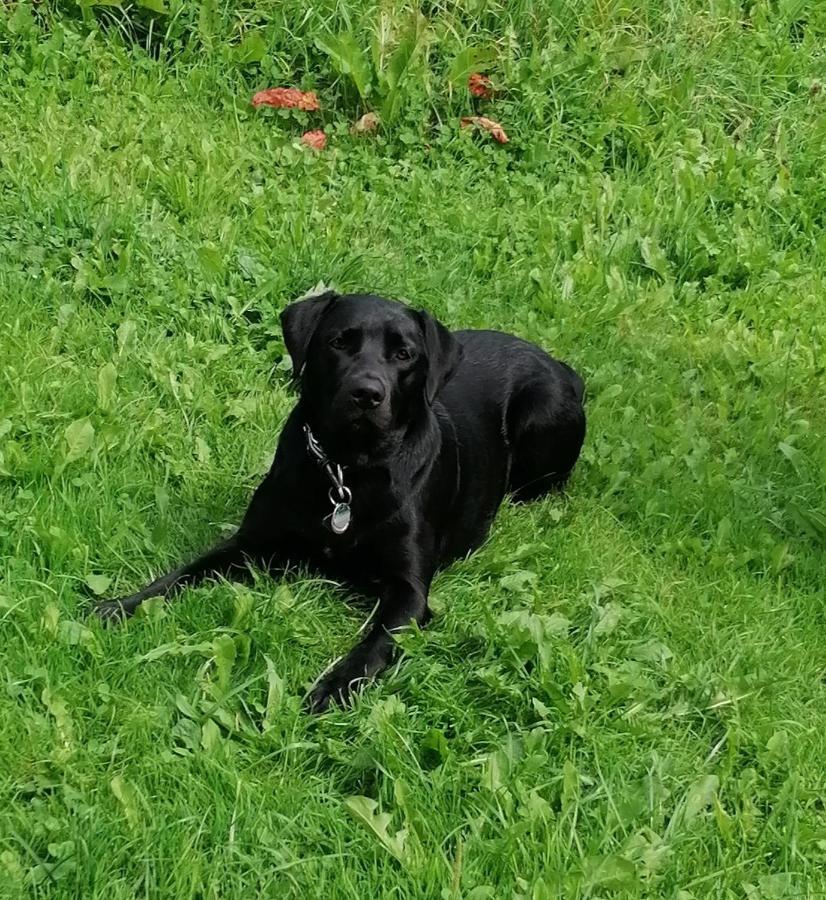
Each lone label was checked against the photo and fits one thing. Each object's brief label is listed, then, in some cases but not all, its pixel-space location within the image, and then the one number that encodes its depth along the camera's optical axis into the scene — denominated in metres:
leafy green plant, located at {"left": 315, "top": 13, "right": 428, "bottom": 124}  5.92
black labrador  3.28
